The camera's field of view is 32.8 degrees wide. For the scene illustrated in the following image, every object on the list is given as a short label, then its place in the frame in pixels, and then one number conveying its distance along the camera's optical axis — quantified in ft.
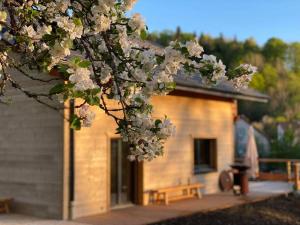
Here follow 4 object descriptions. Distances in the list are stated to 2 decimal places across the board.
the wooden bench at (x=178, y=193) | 44.09
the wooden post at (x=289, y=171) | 61.52
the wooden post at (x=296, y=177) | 55.54
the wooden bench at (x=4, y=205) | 38.09
